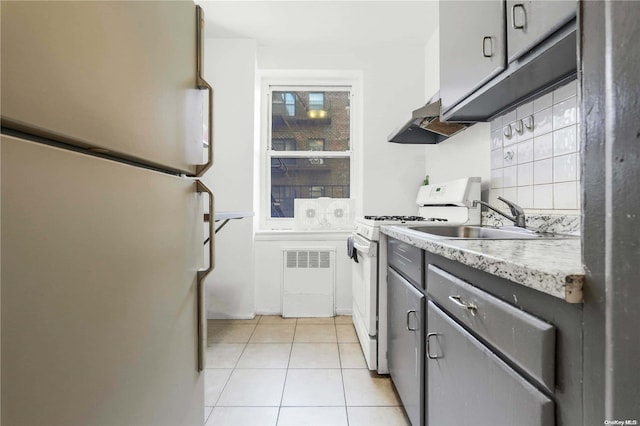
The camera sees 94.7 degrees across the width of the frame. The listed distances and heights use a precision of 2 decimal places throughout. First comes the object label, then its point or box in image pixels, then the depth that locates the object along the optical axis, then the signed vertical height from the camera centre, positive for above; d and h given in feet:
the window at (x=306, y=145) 10.21 +2.33
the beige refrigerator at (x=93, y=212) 1.33 -0.01
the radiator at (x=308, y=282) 9.21 -2.18
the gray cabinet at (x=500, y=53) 3.02 +1.95
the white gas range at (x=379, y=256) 5.84 -0.90
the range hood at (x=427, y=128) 6.35 +2.16
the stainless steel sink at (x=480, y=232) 4.17 -0.30
